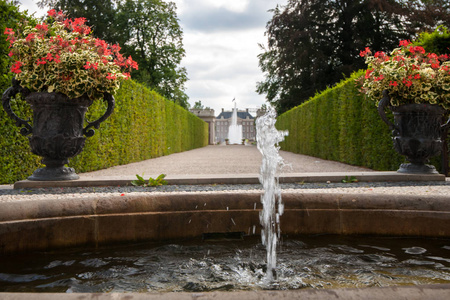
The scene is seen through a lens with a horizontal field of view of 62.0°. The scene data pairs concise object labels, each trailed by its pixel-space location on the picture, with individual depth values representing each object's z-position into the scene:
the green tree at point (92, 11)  24.62
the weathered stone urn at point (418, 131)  5.98
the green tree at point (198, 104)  91.00
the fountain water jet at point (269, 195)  2.90
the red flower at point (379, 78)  6.26
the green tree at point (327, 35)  21.33
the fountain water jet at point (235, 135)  60.59
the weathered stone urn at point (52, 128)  5.15
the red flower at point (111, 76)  5.38
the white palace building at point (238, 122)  98.69
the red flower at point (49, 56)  5.12
